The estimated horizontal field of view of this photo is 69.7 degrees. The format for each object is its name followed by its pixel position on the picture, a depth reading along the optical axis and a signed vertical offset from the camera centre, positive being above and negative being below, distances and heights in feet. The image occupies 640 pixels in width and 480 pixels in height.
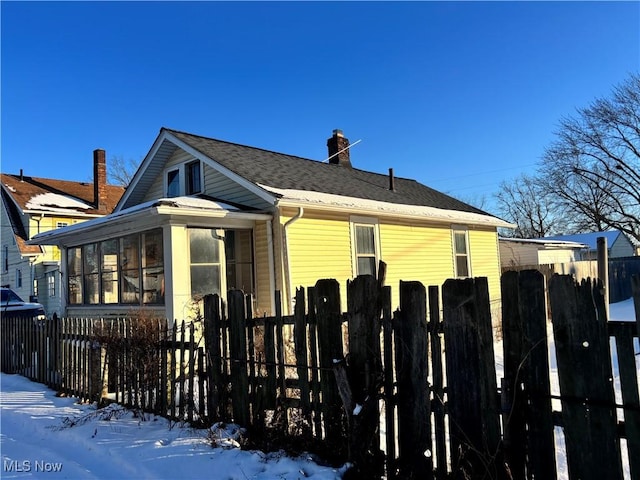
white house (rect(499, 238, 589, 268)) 90.22 +3.59
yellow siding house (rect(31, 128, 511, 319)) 31.32 +3.89
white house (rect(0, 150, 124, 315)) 80.89 +13.79
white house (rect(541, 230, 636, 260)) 136.98 +7.77
